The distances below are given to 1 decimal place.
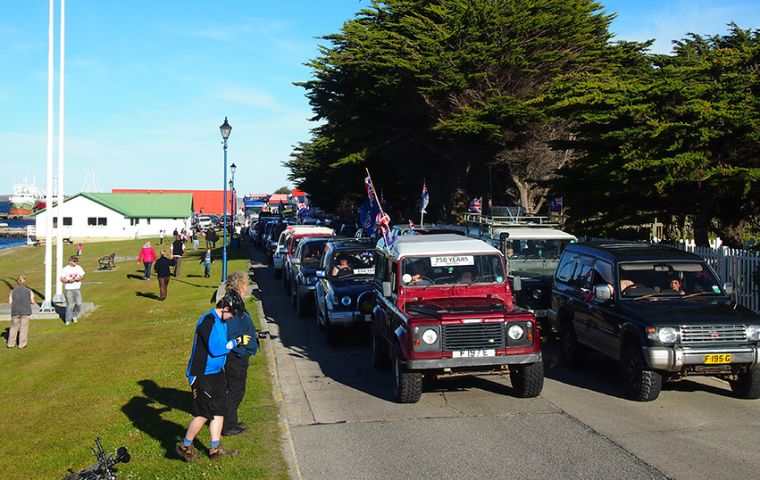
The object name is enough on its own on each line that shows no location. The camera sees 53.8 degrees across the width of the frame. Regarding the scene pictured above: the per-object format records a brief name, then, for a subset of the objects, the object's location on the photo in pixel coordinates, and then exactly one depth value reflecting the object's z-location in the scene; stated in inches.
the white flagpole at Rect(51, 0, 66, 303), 882.8
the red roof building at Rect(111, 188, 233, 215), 6034.9
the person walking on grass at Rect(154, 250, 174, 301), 943.0
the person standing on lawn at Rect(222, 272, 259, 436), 290.7
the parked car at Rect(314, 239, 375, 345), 562.3
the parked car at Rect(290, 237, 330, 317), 731.4
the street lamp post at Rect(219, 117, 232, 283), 1007.6
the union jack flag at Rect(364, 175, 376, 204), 770.4
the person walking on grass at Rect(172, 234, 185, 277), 1242.0
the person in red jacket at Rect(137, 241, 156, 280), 1225.4
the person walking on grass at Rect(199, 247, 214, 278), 1228.2
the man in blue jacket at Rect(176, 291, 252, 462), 284.0
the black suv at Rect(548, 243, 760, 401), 371.9
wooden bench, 1558.8
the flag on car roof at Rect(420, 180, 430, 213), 1080.2
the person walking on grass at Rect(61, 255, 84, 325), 780.0
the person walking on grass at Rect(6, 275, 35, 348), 638.5
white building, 3410.4
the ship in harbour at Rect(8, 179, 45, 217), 7588.6
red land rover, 370.3
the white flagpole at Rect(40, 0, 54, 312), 845.8
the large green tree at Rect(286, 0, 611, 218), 1237.1
